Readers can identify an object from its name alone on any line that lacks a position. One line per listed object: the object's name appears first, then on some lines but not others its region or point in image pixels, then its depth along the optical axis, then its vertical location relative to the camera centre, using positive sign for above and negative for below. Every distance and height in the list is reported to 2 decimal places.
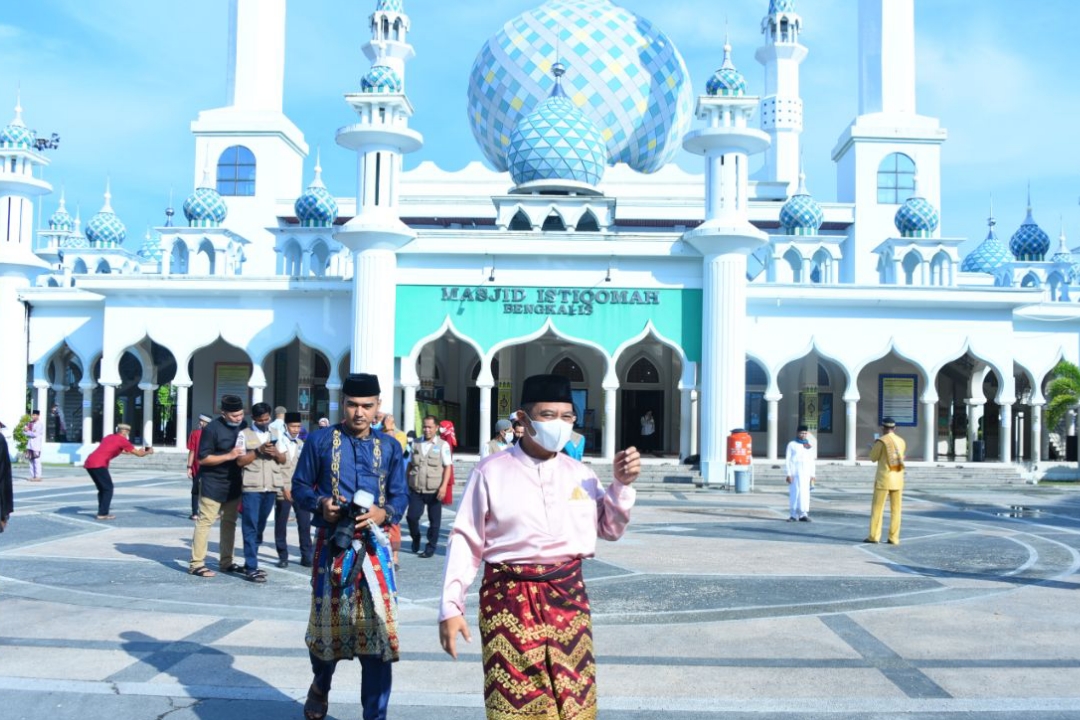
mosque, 22.95 +3.07
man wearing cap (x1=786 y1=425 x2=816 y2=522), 13.27 -0.89
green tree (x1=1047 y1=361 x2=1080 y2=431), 23.86 +0.38
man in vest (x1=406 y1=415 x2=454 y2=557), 9.90 -0.70
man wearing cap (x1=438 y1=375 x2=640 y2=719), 3.44 -0.53
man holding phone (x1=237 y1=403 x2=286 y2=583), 8.34 -0.68
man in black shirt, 8.28 -0.59
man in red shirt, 12.10 -0.78
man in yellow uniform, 10.94 -0.72
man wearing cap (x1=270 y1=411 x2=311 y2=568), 9.03 -1.04
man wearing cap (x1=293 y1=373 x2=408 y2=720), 4.39 -0.62
